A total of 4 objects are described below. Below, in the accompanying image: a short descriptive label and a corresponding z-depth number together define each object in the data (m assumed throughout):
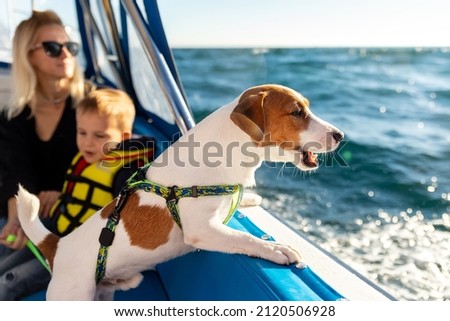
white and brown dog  1.49
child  1.94
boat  1.36
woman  2.29
